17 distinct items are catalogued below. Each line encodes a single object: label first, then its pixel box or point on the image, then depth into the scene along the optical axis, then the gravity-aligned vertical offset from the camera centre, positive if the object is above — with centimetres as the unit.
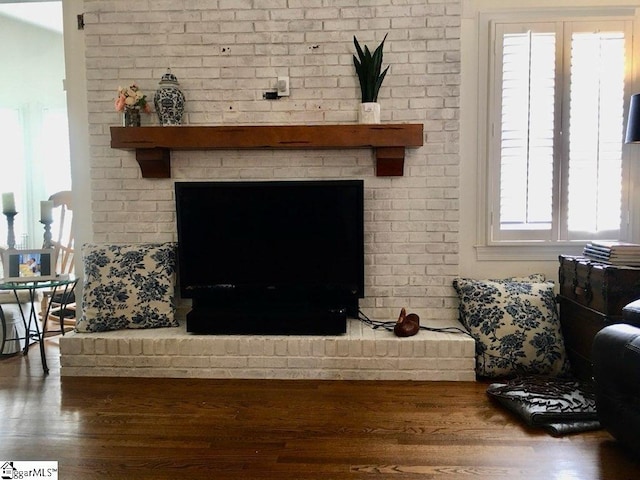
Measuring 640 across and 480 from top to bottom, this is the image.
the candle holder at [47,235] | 375 -28
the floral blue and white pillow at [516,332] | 295 -82
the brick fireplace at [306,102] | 325 +58
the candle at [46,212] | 369 -10
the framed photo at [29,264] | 329 -42
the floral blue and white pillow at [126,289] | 315 -57
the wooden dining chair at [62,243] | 442 -43
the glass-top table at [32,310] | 317 -77
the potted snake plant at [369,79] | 313 +70
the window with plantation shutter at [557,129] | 323 +39
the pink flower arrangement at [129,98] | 319 +61
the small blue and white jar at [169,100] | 319 +59
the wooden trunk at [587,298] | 265 -60
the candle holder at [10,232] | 366 -24
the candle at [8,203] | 362 -3
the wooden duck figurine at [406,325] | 302 -78
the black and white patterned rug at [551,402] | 232 -102
